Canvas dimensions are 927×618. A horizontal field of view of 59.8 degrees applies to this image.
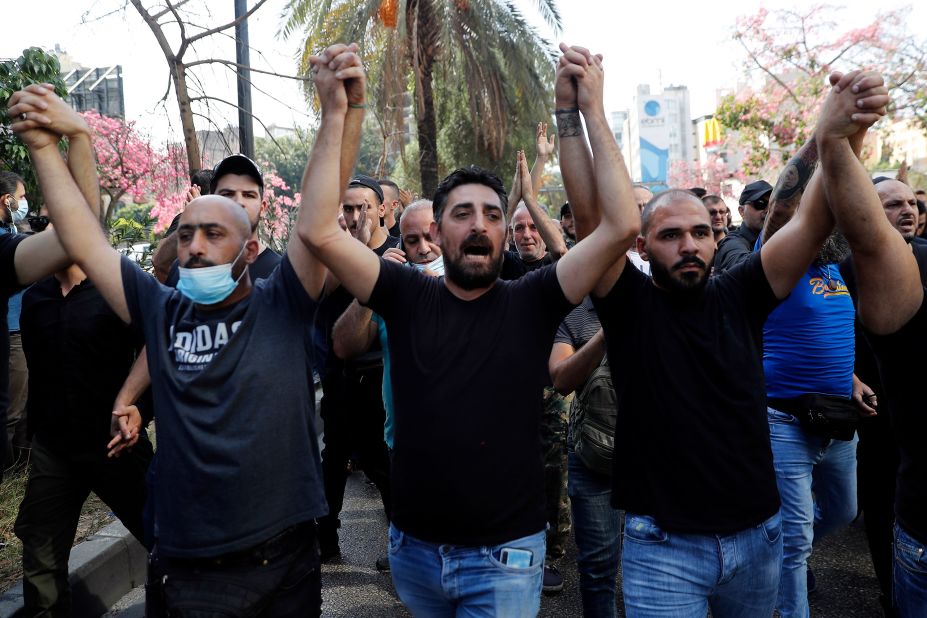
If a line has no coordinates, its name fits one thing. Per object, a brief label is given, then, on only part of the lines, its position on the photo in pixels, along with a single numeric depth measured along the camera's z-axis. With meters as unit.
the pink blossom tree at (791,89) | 20.81
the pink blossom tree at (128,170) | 11.32
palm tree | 12.69
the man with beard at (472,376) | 2.33
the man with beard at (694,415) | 2.44
